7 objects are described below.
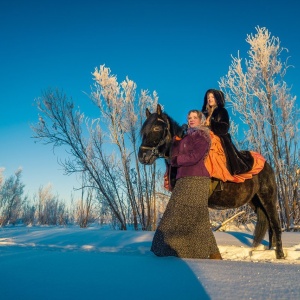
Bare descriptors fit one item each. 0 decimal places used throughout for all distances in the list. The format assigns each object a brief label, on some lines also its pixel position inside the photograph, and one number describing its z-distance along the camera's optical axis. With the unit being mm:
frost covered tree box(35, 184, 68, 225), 31956
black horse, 3006
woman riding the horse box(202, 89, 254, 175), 3152
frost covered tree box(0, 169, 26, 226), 30391
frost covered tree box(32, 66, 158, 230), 9047
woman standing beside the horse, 2463
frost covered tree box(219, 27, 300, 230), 8328
